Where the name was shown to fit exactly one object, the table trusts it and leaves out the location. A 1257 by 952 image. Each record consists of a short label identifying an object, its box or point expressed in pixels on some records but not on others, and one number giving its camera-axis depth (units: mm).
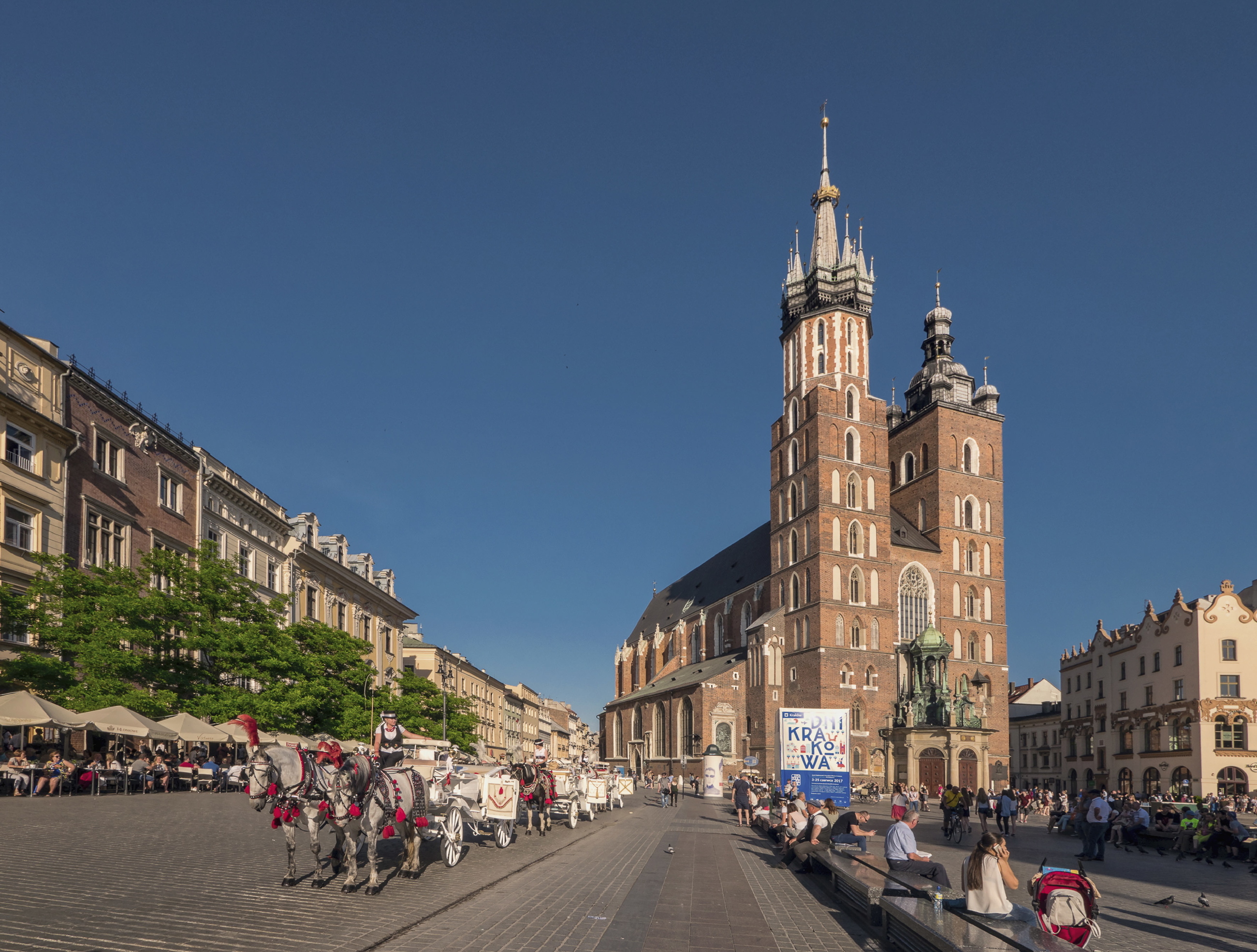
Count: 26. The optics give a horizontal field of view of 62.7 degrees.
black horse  23094
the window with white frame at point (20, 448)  28750
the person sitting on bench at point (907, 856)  11930
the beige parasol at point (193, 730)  27422
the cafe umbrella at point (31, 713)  22359
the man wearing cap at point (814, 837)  15883
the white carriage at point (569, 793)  26234
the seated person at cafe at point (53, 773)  24531
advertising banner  25594
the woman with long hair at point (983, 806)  34281
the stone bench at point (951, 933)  7621
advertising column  58000
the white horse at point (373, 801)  12398
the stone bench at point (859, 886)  10617
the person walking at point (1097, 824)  21953
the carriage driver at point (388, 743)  13992
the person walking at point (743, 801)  32031
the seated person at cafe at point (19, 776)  24078
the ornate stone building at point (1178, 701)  58250
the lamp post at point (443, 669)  52875
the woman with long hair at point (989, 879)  9055
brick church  64688
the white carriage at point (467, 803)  15695
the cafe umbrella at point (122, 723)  24344
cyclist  27672
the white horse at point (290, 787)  11922
